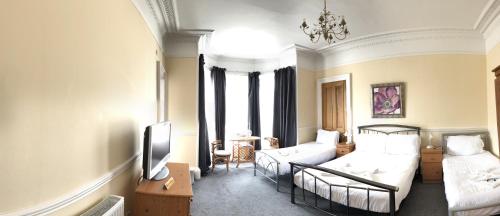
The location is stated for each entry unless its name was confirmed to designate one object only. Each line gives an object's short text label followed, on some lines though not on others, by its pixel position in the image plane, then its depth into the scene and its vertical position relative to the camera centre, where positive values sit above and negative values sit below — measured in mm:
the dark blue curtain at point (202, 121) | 5086 -171
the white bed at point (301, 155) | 4281 -818
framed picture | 4977 +239
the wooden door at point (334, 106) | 5859 +151
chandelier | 3078 +1502
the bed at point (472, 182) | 2371 -828
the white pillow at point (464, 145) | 4223 -607
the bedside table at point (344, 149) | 5309 -809
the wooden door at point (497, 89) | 3293 +294
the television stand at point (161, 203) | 2160 -793
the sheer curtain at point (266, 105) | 6797 +211
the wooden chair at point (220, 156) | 5336 -949
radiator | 1574 -636
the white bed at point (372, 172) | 2656 -842
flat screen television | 2342 -399
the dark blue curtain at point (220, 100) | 6254 +333
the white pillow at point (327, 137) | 5594 -586
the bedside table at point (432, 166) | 4258 -959
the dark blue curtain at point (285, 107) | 6105 +130
